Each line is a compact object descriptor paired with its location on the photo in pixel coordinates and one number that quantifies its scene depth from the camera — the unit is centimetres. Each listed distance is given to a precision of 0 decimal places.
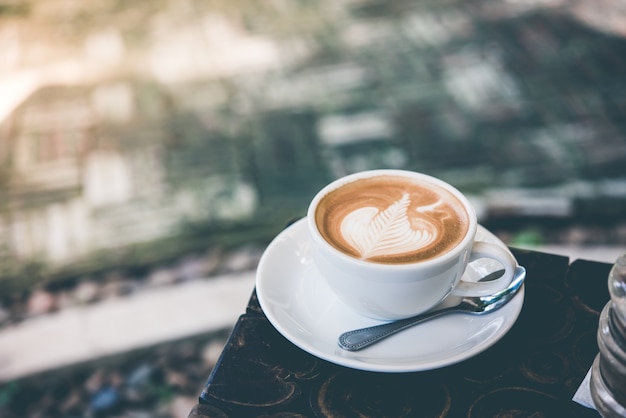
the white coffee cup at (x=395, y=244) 62
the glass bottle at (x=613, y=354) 55
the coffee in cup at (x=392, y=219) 66
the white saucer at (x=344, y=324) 60
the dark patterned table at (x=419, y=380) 61
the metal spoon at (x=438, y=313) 63
